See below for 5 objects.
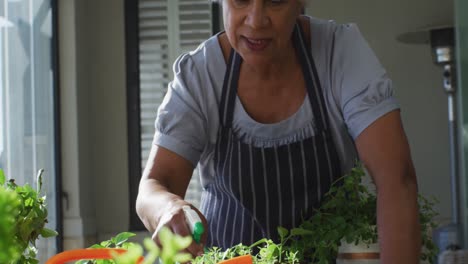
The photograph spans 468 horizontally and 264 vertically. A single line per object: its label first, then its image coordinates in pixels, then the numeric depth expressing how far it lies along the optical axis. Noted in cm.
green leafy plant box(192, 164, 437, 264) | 149
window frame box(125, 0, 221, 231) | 561
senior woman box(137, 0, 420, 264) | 172
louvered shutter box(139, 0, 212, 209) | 564
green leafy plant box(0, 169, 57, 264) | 113
